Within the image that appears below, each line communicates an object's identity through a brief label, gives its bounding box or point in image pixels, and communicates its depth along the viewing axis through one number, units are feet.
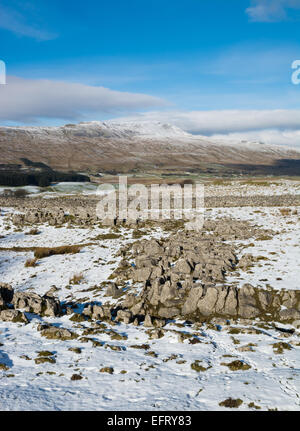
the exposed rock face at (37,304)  53.11
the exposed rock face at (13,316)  50.34
